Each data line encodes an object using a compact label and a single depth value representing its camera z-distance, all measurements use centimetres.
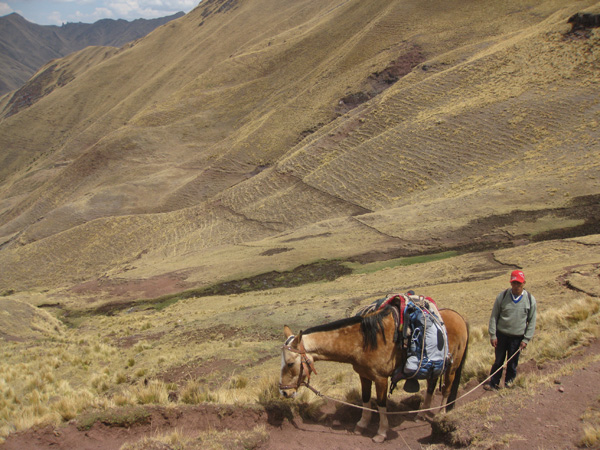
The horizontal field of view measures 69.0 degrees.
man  708
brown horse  631
